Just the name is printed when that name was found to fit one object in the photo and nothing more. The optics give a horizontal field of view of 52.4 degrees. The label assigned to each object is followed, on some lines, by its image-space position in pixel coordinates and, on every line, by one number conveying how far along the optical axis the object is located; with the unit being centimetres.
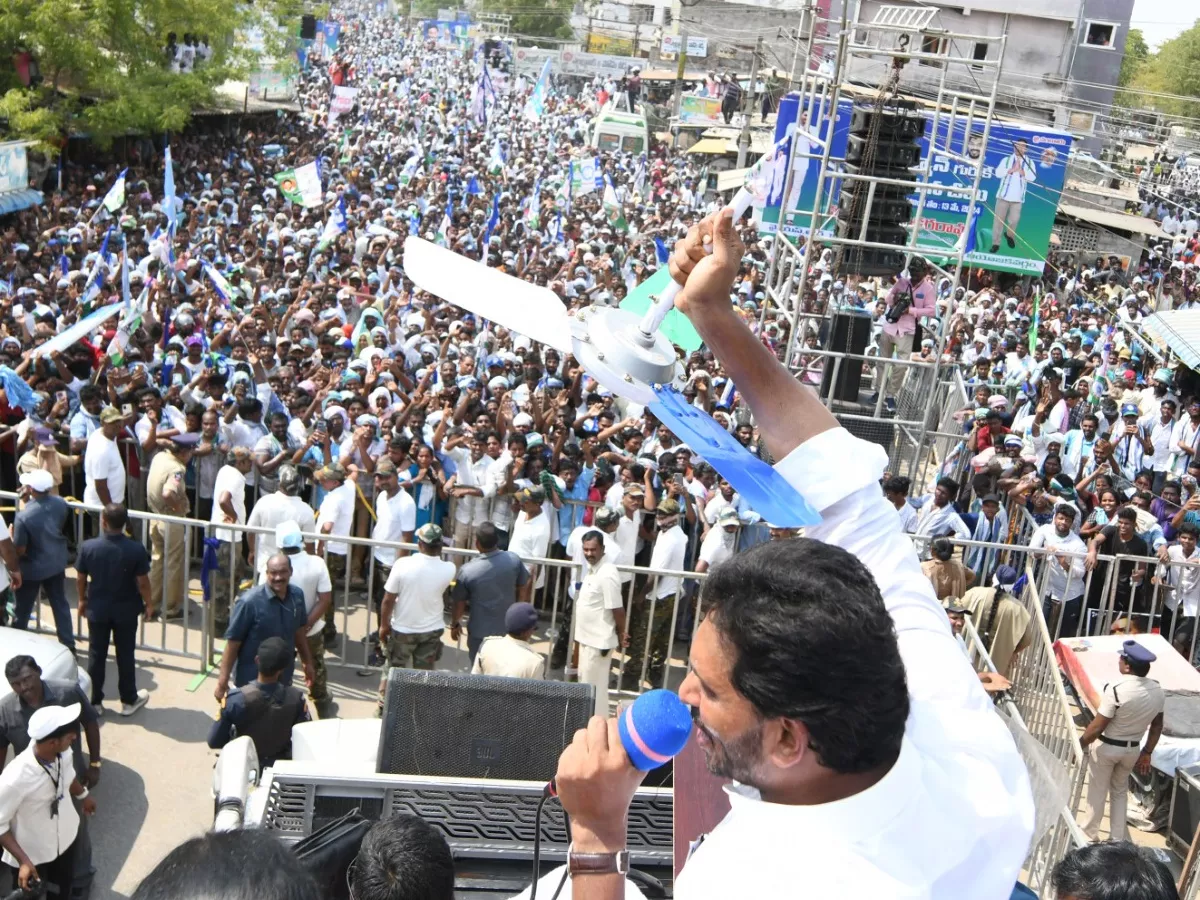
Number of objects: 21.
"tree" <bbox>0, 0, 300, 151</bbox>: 2048
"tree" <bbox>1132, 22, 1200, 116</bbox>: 6275
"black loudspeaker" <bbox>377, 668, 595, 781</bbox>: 370
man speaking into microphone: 123
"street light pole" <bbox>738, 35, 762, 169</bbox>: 2481
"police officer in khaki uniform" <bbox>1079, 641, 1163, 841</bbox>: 628
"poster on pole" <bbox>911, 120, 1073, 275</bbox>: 2207
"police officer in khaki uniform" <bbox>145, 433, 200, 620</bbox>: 771
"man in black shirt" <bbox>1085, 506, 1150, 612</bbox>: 857
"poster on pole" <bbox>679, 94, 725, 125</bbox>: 3703
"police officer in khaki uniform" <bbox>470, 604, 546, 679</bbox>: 595
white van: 3253
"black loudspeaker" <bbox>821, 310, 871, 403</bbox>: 857
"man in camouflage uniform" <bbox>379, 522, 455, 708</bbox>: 682
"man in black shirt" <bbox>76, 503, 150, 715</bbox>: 653
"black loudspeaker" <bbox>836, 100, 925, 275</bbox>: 846
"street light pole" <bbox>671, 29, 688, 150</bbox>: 3841
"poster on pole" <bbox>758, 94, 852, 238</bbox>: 894
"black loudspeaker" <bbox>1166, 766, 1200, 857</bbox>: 646
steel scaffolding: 739
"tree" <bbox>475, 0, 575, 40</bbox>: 8450
